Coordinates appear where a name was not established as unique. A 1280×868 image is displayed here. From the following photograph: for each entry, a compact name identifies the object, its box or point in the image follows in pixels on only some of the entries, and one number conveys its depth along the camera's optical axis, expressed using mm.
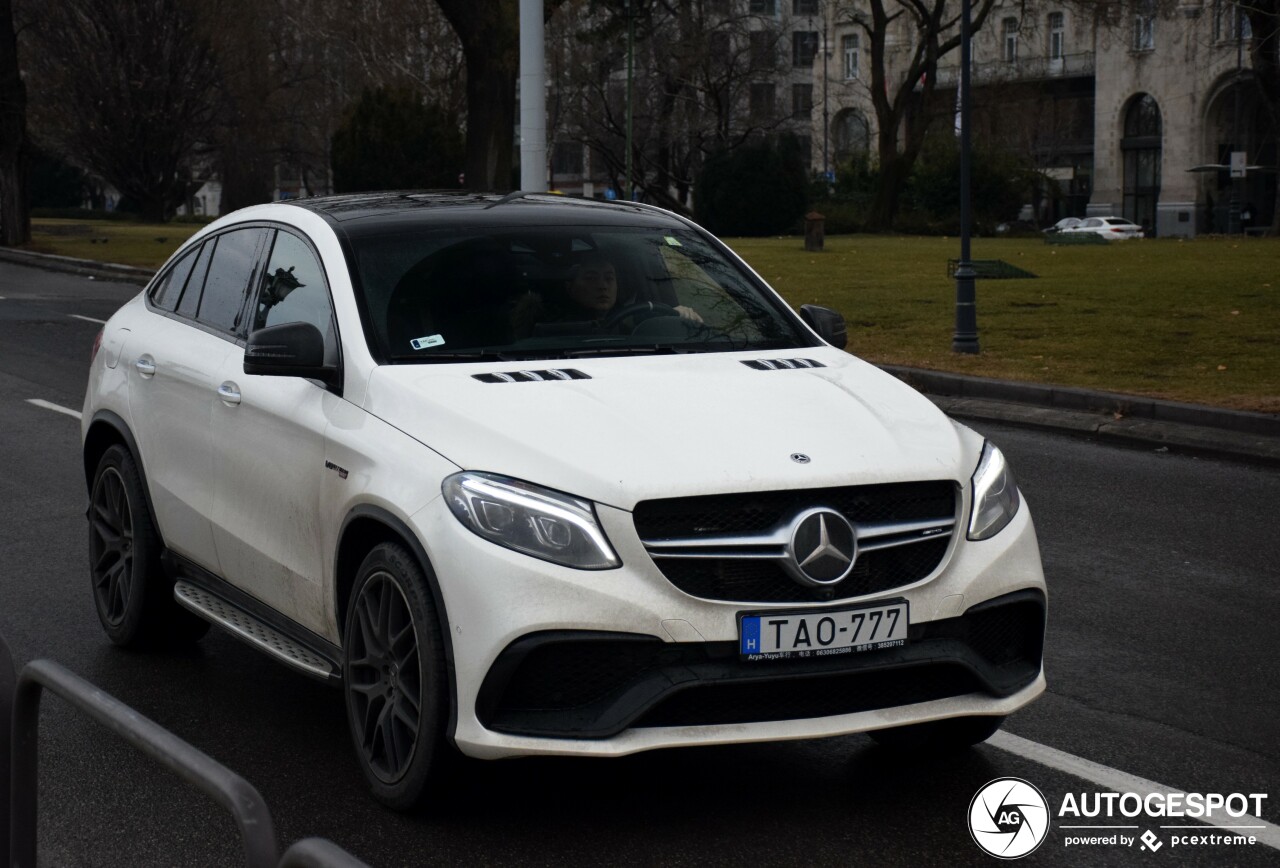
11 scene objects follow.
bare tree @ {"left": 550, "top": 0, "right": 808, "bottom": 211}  60531
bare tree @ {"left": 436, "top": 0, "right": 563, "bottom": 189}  27203
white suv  4324
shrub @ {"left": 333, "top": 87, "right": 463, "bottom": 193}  50812
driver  5652
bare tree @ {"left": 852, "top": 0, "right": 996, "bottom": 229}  51938
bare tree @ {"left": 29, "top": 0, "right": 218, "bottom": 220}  52219
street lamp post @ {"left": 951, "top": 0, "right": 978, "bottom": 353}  17152
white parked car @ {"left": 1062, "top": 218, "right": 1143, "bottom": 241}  67000
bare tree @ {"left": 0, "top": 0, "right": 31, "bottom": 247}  39938
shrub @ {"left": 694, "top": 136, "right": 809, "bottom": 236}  55750
